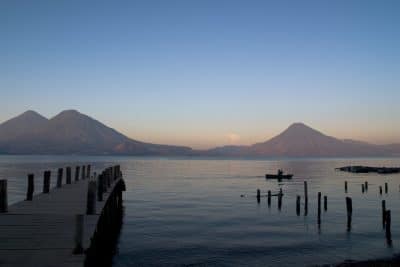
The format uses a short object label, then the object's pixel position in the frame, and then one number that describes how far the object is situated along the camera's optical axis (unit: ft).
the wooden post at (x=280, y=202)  111.19
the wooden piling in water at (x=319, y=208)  89.35
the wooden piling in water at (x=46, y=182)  80.61
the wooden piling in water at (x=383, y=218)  83.20
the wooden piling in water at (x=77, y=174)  111.12
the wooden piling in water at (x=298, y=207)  101.60
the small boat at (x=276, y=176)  240.85
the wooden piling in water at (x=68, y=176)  101.94
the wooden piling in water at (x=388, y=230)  72.64
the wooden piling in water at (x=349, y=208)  85.12
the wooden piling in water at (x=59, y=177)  93.17
